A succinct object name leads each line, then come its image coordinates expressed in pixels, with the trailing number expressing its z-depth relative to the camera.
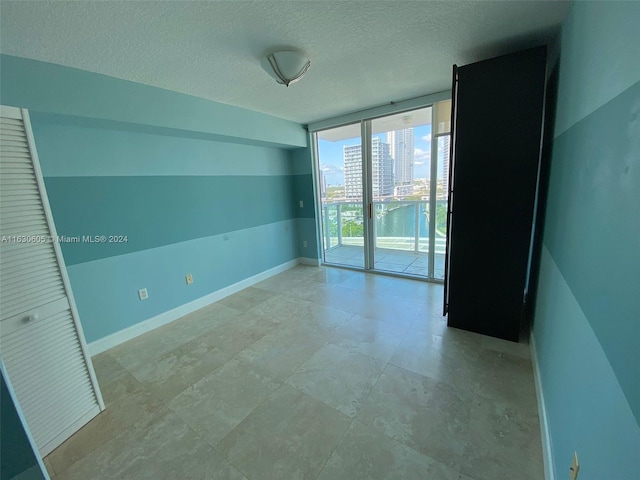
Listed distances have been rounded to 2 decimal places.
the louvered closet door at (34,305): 1.32
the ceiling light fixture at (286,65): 1.89
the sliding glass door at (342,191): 4.13
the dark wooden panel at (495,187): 1.92
